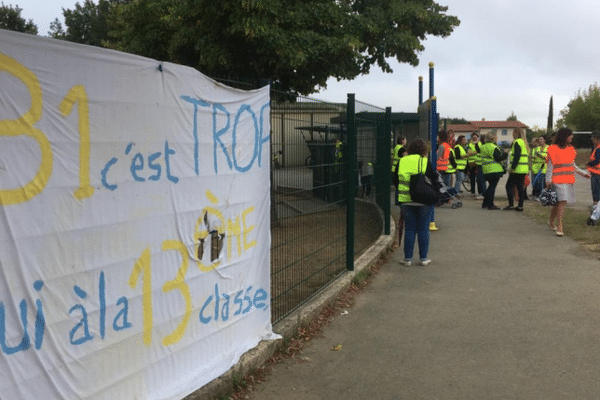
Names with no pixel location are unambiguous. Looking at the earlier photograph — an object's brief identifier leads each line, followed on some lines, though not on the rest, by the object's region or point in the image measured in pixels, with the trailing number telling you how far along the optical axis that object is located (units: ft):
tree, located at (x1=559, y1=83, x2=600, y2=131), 234.79
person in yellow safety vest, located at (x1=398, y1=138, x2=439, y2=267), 26.99
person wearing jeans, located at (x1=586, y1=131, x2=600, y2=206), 40.11
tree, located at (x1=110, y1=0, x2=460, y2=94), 41.34
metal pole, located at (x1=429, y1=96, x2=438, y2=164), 35.09
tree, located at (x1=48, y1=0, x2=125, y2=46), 124.26
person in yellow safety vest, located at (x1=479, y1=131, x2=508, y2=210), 47.11
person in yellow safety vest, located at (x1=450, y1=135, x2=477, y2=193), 53.88
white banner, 8.52
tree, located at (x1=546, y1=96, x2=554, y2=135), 248.07
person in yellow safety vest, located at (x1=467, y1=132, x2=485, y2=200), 53.92
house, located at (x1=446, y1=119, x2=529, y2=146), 391.32
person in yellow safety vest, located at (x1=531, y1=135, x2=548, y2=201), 51.42
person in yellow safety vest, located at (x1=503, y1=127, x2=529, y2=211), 44.68
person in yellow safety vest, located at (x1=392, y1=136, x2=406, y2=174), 44.16
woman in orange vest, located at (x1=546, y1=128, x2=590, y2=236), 33.96
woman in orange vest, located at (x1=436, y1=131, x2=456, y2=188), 47.85
